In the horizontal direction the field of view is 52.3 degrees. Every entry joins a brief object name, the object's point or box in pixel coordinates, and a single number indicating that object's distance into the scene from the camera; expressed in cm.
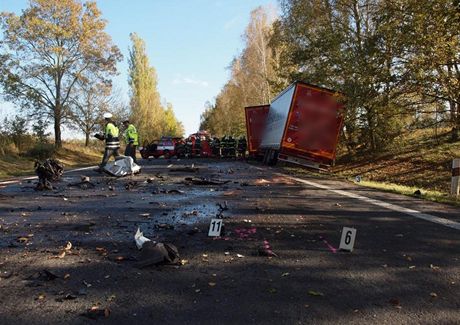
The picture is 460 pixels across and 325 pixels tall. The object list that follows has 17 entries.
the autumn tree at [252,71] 4866
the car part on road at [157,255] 436
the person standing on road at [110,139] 1571
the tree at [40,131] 3152
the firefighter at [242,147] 3581
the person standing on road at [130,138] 1769
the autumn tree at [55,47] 3381
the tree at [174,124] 11441
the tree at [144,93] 6719
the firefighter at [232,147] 3528
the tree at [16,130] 2786
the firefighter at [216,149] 3550
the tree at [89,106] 3712
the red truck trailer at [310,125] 1842
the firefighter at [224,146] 3528
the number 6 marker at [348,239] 490
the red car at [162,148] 3559
